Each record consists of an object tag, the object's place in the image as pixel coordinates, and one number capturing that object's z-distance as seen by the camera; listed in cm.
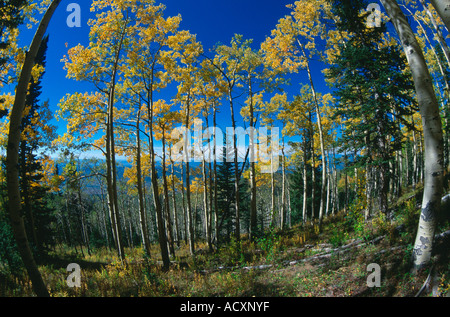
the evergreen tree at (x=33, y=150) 1144
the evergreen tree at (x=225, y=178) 1955
